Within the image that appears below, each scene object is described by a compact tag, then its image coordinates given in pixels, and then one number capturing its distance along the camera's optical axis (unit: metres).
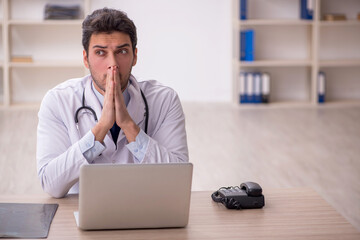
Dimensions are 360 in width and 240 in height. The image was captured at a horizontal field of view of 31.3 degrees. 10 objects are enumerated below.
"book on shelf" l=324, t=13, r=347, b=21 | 7.32
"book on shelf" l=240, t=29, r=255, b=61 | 7.18
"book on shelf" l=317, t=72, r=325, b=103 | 7.30
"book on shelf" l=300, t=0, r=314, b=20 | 7.21
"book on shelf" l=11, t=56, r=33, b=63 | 7.06
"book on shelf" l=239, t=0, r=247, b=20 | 7.10
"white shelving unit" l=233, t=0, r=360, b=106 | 7.47
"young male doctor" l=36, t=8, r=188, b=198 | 2.07
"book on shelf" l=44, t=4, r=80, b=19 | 7.06
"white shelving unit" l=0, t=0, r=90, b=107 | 7.19
